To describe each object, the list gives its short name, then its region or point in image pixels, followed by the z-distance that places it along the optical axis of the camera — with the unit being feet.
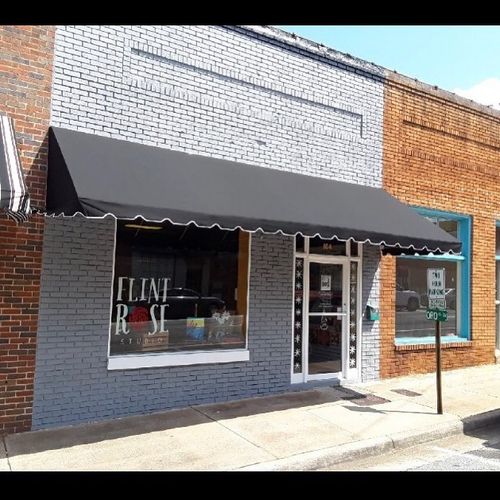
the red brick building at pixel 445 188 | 29.86
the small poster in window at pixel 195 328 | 23.07
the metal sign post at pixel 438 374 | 22.35
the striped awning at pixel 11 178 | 14.93
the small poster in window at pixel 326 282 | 27.12
